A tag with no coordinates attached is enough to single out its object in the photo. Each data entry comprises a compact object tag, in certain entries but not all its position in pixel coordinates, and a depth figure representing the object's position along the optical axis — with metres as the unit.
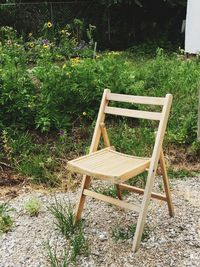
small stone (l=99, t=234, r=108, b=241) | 2.34
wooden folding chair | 2.18
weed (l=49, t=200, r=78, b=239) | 2.36
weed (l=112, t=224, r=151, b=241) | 2.33
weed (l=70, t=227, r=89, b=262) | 2.15
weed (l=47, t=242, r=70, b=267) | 2.07
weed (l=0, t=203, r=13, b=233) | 2.50
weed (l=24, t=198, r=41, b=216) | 2.65
